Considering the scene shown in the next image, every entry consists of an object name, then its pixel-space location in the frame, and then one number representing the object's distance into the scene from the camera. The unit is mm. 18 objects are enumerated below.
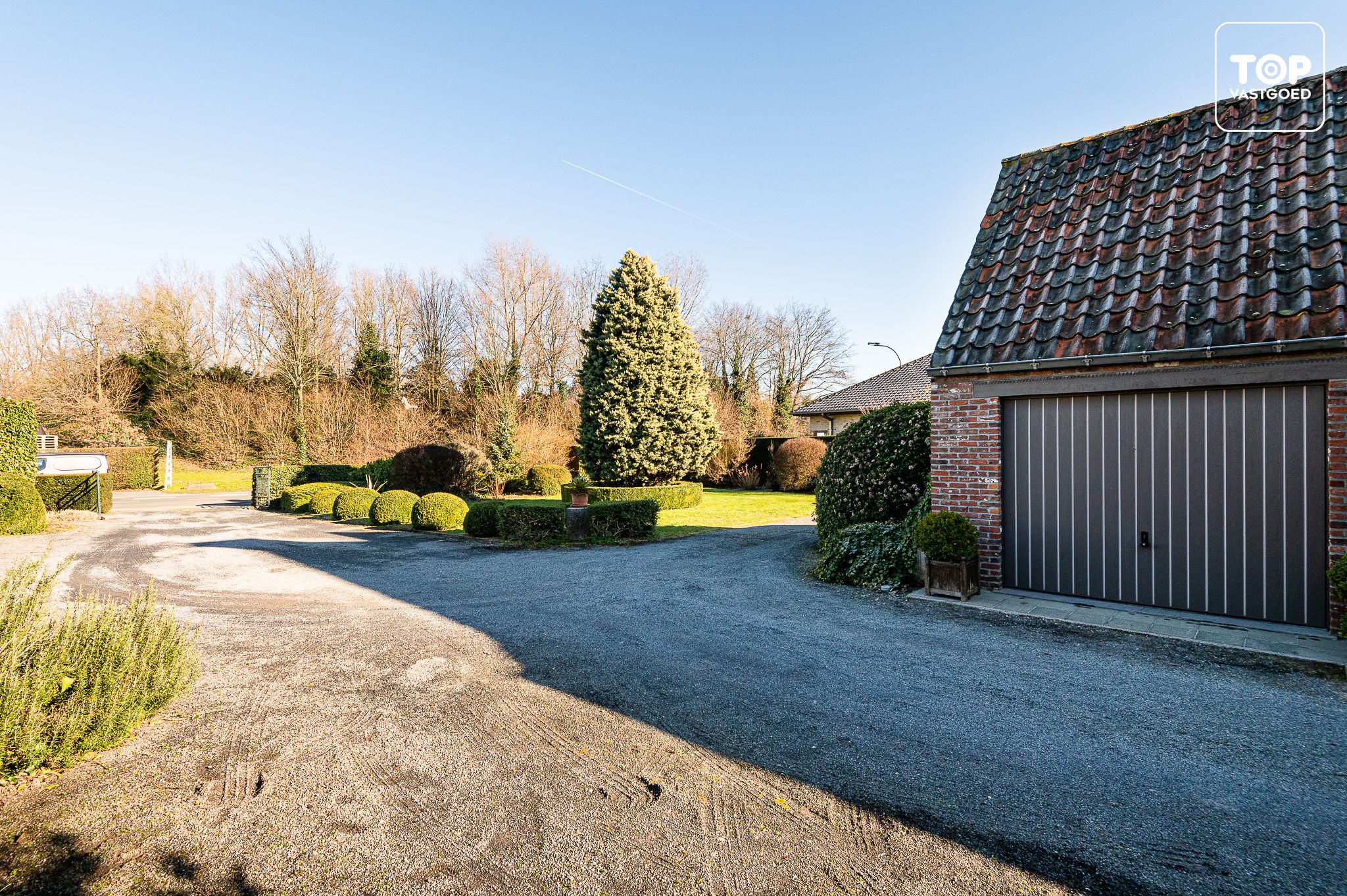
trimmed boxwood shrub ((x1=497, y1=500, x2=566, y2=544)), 12172
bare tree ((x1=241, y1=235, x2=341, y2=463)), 30781
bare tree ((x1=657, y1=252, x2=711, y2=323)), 36781
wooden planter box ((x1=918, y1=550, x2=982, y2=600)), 6828
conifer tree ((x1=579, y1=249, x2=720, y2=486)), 20766
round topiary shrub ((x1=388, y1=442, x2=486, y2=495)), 20812
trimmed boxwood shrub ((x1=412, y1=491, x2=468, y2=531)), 14078
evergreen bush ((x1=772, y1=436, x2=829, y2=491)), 24109
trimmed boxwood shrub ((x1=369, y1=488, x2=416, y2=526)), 15359
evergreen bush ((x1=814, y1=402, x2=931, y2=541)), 8625
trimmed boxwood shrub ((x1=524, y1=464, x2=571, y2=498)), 23473
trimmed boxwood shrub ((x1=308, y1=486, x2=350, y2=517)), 17984
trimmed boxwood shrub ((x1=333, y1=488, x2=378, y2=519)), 16547
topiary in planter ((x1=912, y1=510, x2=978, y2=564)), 6859
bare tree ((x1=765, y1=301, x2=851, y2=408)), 39406
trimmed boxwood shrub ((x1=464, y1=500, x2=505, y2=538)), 12953
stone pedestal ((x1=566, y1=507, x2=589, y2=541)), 12047
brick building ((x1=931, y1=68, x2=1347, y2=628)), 5609
